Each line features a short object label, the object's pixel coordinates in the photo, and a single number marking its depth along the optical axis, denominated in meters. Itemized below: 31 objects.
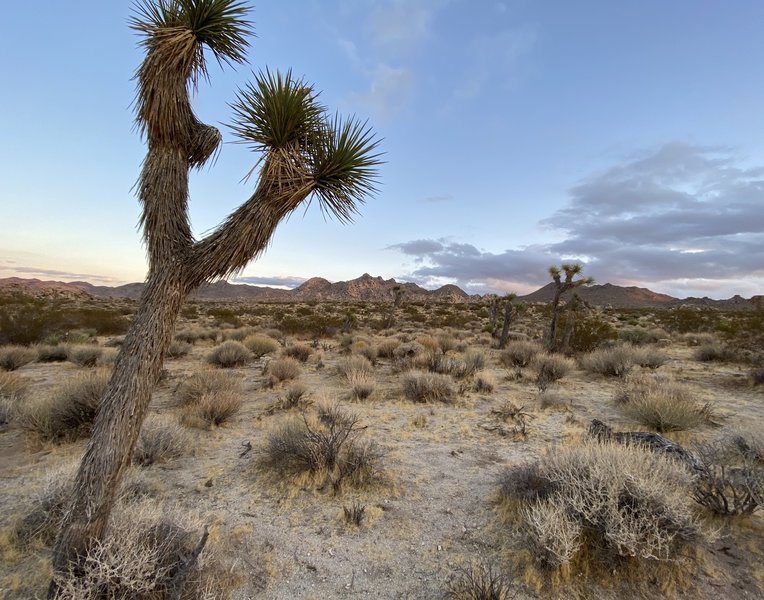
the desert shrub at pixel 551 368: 10.73
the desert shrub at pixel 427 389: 8.70
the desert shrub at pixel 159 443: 5.18
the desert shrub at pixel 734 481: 3.71
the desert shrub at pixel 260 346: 13.94
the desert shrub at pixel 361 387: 8.74
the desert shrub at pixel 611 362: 11.02
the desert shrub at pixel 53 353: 12.05
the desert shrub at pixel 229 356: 12.16
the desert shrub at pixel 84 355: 11.24
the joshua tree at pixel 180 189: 2.86
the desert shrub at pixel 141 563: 2.60
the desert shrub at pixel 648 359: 12.19
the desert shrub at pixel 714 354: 13.34
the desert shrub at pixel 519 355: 12.93
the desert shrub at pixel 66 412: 5.95
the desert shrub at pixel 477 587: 2.74
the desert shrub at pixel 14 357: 10.43
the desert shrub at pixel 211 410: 6.74
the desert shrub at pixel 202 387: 7.88
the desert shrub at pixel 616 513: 3.09
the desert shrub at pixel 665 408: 6.52
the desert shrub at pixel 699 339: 16.79
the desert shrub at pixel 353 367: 10.38
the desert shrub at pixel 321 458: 4.75
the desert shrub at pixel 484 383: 9.41
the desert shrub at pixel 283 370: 10.20
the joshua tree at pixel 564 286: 15.03
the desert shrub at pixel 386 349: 13.98
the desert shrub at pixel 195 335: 16.92
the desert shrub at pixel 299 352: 13.21
